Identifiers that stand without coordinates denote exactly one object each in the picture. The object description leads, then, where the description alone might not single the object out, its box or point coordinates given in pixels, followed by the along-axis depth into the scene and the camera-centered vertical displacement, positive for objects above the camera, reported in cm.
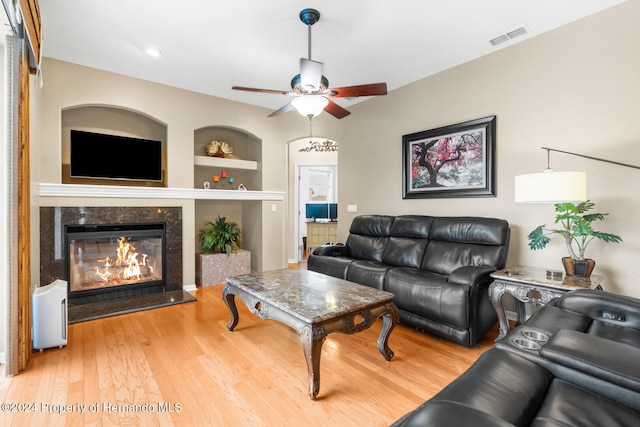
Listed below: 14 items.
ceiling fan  249 +102
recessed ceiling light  318 +167
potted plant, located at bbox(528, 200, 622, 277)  227 -18
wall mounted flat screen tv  362 +66
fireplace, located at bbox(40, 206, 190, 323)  337 -53
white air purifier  240 -84
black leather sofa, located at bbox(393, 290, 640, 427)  75 -50
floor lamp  217 +18
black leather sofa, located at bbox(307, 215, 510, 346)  250 -56
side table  216 -53
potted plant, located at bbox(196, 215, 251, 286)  450 -67
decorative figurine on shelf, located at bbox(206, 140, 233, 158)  473 +96
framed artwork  330 +59
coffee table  185 -63
